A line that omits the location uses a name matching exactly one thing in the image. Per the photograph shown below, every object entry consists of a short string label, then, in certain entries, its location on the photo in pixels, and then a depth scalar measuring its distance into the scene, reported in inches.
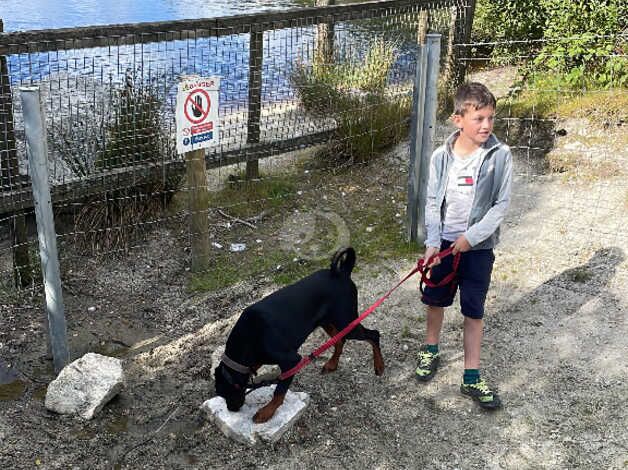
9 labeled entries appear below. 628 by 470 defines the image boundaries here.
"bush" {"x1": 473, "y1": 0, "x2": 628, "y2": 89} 292.2
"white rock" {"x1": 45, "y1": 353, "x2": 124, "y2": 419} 155.5
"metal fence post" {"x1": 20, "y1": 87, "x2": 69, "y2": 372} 153.5
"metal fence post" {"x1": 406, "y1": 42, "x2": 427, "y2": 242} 218.9
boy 149.7
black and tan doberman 137.9
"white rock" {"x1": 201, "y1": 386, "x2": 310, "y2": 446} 147.2
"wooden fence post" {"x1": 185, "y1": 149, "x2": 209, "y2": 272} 209.5
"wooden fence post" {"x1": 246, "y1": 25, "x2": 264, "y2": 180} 244.4
